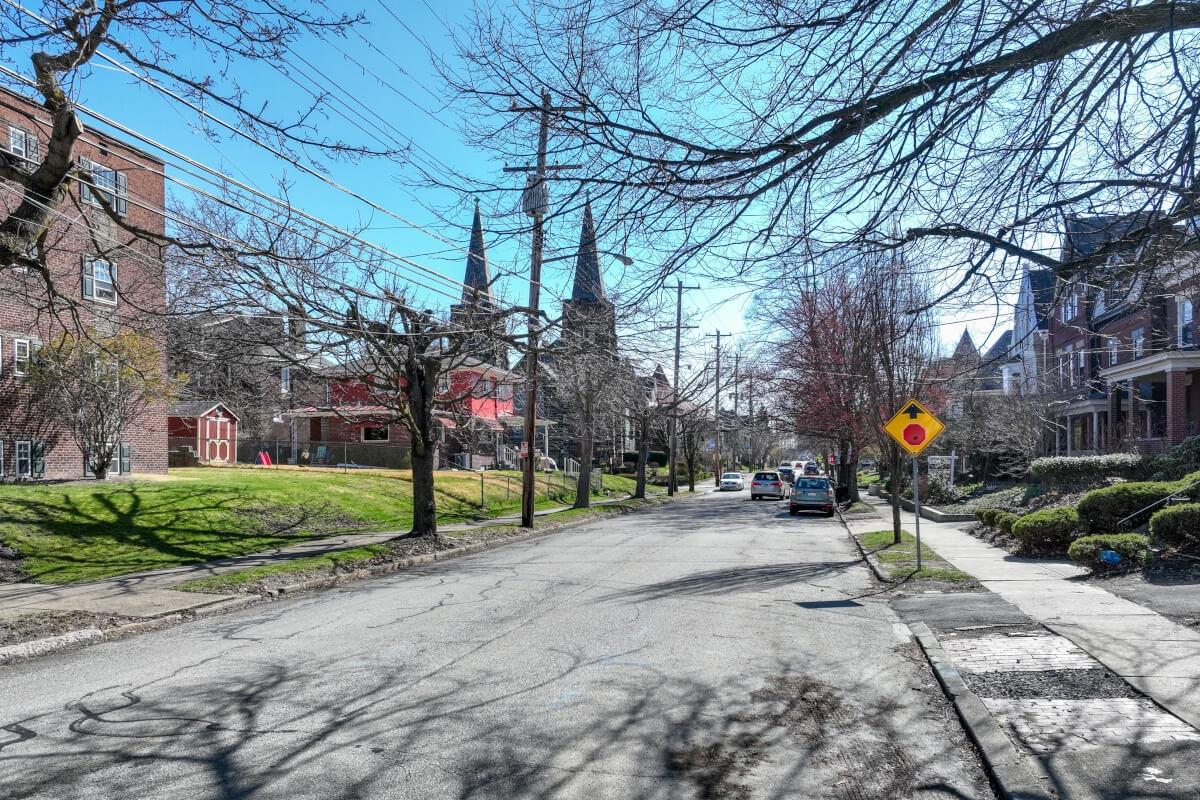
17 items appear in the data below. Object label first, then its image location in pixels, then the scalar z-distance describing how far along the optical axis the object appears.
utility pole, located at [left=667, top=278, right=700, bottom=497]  36.41
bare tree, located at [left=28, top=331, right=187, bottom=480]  21.62
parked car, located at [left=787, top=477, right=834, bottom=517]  33.16
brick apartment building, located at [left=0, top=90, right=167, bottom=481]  20.42
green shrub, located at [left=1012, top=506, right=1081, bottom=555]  15.35
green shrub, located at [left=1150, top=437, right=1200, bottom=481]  20.06
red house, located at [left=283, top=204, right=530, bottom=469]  20.17
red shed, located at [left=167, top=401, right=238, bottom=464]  43.31
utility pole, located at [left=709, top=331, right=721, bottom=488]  47.54
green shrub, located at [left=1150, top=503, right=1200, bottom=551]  12.24
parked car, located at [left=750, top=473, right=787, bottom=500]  46.19
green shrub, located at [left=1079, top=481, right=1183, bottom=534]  14.93
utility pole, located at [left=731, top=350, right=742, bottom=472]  41.92
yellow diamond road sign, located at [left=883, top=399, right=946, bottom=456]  15.22
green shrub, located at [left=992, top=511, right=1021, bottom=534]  18.44
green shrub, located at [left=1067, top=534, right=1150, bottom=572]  12.38
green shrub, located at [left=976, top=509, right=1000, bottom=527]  20.02
